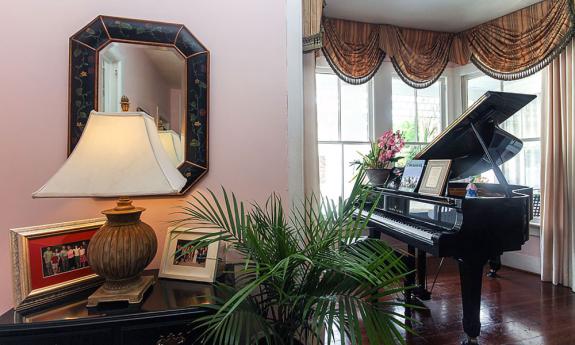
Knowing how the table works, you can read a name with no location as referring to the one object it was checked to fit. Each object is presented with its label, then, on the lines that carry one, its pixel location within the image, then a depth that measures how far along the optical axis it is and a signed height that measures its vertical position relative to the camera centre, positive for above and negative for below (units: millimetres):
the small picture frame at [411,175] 2443 -67
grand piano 1936 -300
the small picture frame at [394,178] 2808 -106
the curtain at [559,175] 2967 -92
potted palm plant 873 -349
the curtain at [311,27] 1785 +828
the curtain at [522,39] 2990 +1363
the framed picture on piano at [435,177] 2188 -74
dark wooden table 886 -459
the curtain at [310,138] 3072 +302
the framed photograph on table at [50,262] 982 -313
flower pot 2945 -83
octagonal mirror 1274 +396
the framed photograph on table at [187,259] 1204 -361
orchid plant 2994 +159
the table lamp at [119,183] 918 -41
